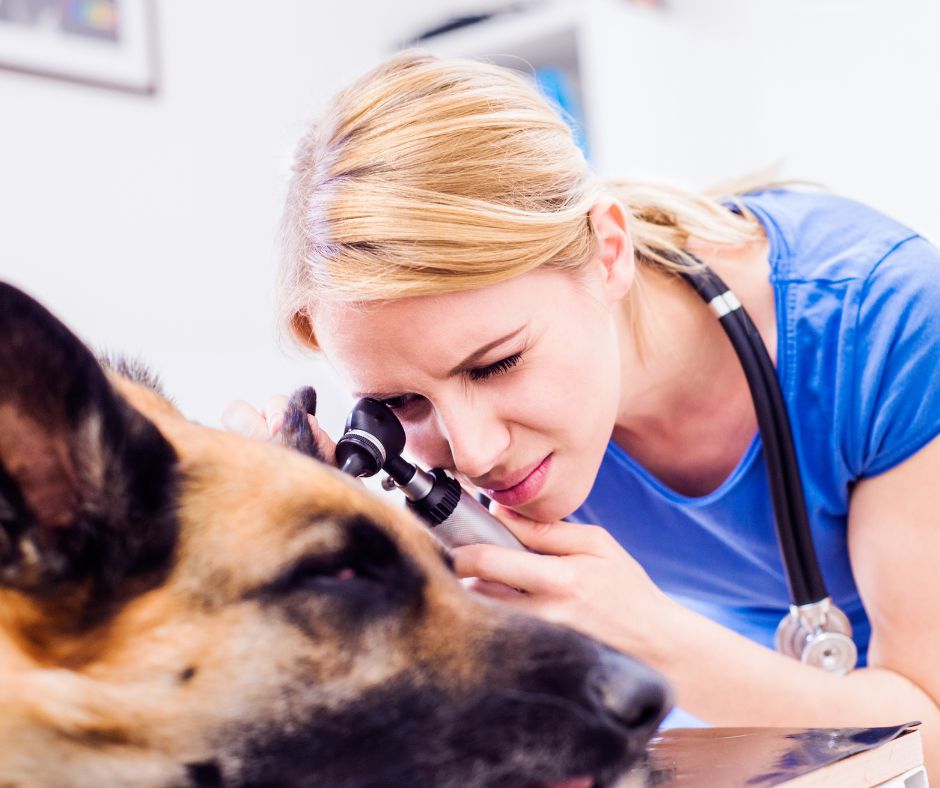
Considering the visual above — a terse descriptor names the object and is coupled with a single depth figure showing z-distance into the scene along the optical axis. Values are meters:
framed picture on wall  1.95
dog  0.66
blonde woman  1.07
